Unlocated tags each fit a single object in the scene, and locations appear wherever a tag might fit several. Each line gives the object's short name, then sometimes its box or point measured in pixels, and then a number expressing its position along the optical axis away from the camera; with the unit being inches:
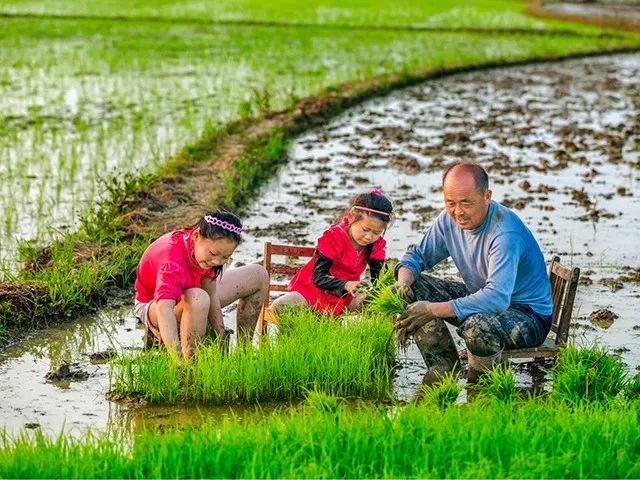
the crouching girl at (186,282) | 313.8
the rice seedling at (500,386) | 296.5
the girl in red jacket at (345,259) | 344.5
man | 319.4
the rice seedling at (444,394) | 289.9
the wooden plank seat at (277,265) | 364.0
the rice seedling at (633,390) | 302.1
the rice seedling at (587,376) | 300.9
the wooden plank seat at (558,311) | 327.9
